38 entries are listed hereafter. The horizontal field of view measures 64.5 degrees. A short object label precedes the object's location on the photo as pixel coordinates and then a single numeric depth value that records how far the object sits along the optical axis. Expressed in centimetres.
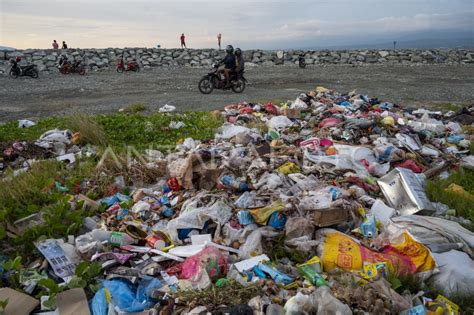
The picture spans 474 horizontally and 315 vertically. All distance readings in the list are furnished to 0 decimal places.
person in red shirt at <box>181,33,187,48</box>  2441
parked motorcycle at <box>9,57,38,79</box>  1625
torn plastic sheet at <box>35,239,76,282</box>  275
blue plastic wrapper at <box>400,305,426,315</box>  216
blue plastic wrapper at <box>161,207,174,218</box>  372
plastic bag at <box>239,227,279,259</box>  295
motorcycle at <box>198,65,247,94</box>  1181
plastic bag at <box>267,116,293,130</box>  673
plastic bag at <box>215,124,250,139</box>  615
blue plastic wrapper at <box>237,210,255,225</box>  322
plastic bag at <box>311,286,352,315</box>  202
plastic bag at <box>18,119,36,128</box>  723
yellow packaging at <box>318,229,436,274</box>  266
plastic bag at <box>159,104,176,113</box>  903
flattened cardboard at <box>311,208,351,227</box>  319
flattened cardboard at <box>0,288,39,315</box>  233
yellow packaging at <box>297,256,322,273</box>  268
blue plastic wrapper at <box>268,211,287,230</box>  319
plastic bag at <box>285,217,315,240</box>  309
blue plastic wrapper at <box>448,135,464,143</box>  613
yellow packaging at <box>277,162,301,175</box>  434
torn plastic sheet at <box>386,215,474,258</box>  293
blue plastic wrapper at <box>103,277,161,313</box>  236
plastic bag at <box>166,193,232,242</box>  324
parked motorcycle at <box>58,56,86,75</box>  1803
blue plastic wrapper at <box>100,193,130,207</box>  399
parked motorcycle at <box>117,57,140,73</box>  1897
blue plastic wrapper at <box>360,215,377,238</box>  318
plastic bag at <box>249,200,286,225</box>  317
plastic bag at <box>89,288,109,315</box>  233
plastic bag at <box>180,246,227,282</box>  257
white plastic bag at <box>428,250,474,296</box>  253
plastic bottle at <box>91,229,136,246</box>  307
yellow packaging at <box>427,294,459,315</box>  225
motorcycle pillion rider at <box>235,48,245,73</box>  1163
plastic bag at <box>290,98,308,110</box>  809
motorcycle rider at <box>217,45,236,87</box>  1157
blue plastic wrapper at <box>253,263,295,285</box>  253
